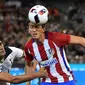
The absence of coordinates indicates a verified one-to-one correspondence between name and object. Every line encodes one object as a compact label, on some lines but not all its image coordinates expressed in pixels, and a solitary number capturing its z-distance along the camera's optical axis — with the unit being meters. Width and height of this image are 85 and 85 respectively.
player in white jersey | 10.47
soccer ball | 10.91
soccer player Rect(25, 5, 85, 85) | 10.93
